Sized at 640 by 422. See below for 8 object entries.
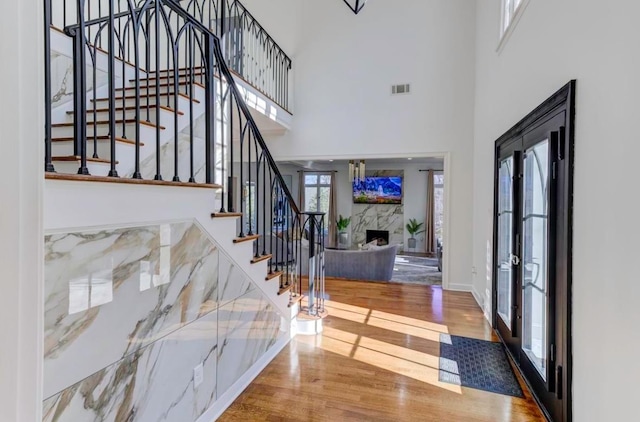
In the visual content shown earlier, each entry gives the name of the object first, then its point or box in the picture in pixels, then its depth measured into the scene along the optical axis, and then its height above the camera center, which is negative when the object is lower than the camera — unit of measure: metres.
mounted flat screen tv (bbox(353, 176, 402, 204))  10.10 +0.57
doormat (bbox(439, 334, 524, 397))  2.62 -1.33
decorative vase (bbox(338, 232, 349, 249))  10.29 -0.92
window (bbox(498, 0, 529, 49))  2.98 +1.90
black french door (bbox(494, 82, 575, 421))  1.98 -0.29
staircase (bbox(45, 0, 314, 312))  1.46 +0.52
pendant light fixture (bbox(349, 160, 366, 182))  7.17 +0.82
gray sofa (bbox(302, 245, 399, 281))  5.79 -0.93
